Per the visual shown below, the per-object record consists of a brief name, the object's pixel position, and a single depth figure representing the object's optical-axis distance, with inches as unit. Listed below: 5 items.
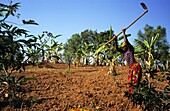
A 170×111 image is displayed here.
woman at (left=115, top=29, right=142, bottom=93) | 204.4
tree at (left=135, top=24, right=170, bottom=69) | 1055.4
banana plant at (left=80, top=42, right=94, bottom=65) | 593.3
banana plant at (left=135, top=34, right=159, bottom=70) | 398.8
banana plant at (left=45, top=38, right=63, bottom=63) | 606.5
